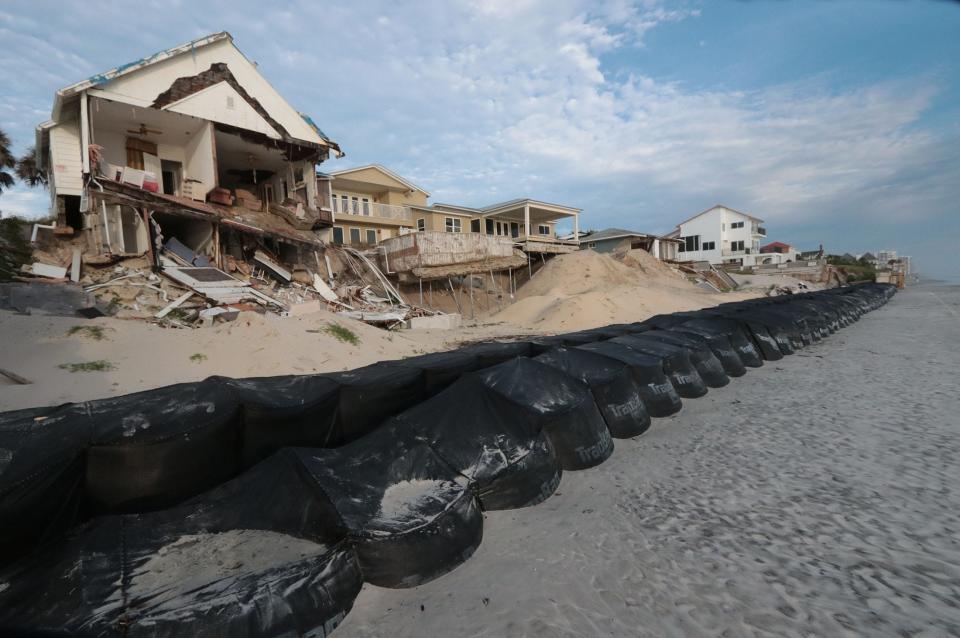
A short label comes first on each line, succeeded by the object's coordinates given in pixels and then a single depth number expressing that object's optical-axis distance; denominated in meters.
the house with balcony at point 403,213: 26.17
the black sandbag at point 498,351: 5.22
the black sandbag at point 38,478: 2.15
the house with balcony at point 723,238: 48.97
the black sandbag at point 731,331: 7.30
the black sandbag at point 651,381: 4.97
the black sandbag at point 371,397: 3.96
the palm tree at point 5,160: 20.58
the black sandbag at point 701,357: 6.24
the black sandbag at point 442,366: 4.61
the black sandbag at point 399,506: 2.27
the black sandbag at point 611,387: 4.42
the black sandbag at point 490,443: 3.05
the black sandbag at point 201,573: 1.70
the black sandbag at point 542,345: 5.76
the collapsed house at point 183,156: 12.83
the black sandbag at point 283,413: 3.38
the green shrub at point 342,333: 10.56
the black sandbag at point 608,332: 6.90
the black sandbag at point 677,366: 5.58
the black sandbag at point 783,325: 8.68
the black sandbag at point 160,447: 2.64
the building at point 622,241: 36.99
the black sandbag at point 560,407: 3.70
